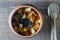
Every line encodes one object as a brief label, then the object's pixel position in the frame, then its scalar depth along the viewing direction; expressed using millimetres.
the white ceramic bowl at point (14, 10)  582
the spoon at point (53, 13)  629
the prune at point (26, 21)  616
